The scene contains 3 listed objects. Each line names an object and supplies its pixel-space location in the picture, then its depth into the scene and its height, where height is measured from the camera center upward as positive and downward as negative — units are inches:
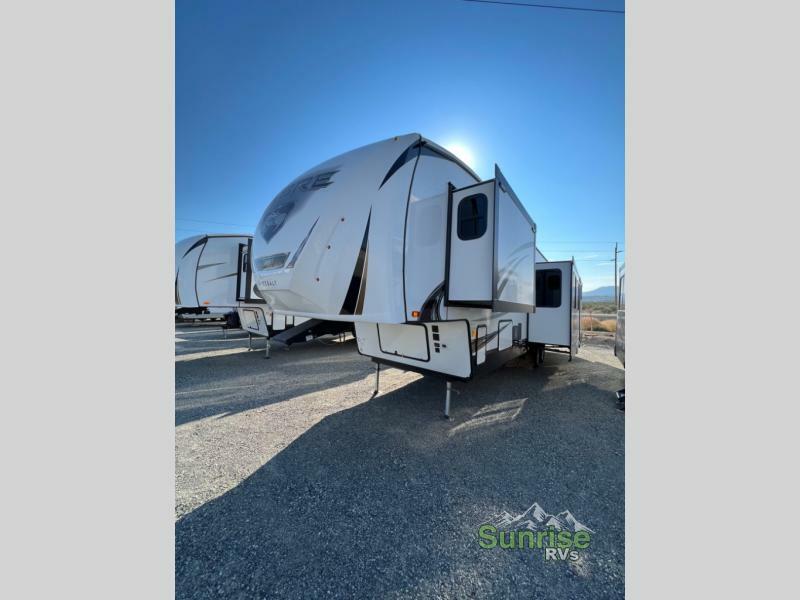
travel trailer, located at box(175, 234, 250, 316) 346.9 +26.0
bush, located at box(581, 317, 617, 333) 509.4 -50.9
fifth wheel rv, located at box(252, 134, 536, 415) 103.7 +18.3
